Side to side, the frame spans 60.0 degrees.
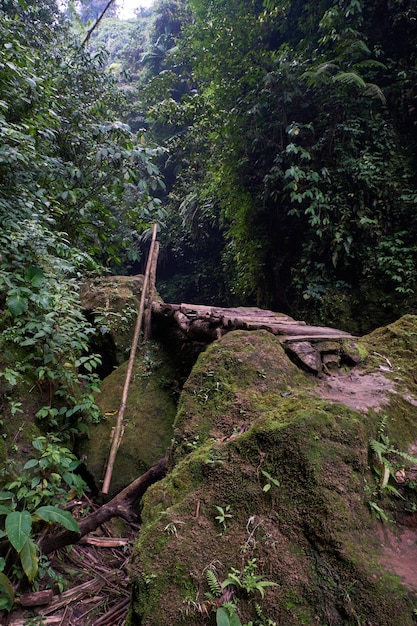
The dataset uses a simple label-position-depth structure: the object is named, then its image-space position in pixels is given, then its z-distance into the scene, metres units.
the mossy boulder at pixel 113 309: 5.13
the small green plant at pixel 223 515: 1.82
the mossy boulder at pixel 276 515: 1.50
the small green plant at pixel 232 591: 1.46
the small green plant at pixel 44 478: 2.51
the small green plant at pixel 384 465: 1.88
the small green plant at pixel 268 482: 1.87
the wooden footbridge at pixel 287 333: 3.17
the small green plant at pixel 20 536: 2.00
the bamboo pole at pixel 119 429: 3.21
